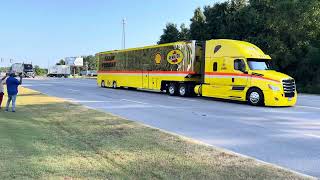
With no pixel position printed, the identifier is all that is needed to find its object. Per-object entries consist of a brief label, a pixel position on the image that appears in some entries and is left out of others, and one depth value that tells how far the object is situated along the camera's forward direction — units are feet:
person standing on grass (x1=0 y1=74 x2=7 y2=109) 58.65
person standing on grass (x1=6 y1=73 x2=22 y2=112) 55.83
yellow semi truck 66.39
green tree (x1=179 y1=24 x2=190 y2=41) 190.33
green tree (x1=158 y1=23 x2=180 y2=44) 199.21
